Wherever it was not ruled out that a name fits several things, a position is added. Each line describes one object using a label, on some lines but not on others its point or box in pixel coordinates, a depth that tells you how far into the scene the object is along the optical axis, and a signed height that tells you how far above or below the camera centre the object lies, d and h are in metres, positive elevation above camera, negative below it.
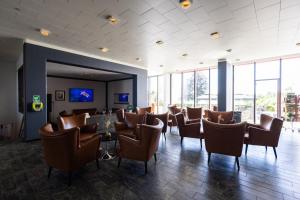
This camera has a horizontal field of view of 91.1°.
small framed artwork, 8.27 +0.18
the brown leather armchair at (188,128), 3.85 -0.80
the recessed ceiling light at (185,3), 2.26 +1.48
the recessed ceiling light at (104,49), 4.64 +1.58
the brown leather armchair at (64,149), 2.05 -0.75
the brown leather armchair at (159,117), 4.36 -0.57
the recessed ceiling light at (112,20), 2.81 +1.55
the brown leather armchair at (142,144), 2.43 -0.79
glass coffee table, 3.07 -1.22
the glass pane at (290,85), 5.64 +0.53
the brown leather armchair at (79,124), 3.39 -0.65
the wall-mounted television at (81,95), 8.80 +0.21
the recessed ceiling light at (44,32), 3.35 +1.54
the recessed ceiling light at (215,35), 3.51 +1.55
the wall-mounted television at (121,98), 9.20 +0.01
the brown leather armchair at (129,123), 3.92 -0.69
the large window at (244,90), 6.60 +0.37
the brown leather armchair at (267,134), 3.06 -0.77
